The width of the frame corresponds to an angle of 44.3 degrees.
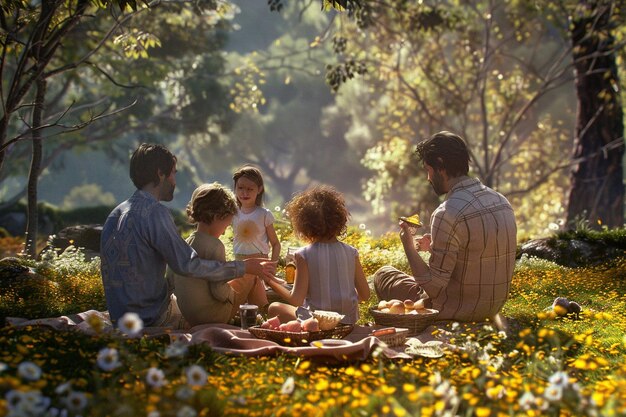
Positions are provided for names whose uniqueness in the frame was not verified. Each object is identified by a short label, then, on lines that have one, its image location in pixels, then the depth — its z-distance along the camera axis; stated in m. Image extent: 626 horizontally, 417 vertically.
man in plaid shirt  7.39
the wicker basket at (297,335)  6.45
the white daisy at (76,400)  3.79
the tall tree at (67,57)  8.84
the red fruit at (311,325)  6.53
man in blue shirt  6.68
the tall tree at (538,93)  17.55
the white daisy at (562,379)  3.92
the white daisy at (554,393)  3.86
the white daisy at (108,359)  4.03
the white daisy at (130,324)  4.29
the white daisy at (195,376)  4.00
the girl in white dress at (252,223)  9.80
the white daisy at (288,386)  4.24
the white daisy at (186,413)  3.62
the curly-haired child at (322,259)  7.13
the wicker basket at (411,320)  7.43
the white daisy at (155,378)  4.05
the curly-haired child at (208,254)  7.19
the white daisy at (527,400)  3.92
